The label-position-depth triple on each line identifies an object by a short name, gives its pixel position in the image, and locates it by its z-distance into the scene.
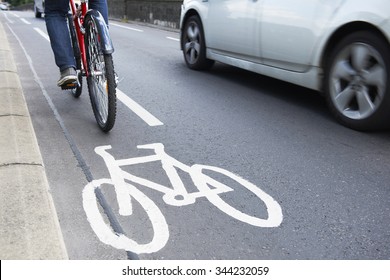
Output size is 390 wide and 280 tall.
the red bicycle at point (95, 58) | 3.36
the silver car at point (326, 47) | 3.56
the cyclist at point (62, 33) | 3.89
